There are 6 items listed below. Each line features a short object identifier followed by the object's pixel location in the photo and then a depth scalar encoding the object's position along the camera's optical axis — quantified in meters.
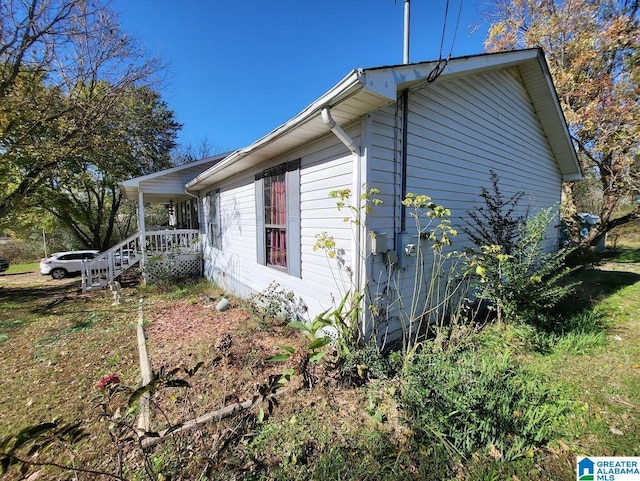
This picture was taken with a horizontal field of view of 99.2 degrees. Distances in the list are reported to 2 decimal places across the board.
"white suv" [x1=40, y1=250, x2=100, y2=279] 12.60
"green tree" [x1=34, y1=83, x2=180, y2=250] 10.09
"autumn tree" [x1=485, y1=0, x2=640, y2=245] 9.07
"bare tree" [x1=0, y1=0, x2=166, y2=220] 7.39
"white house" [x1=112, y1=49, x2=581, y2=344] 3.30
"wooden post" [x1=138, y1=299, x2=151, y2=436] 2.47
